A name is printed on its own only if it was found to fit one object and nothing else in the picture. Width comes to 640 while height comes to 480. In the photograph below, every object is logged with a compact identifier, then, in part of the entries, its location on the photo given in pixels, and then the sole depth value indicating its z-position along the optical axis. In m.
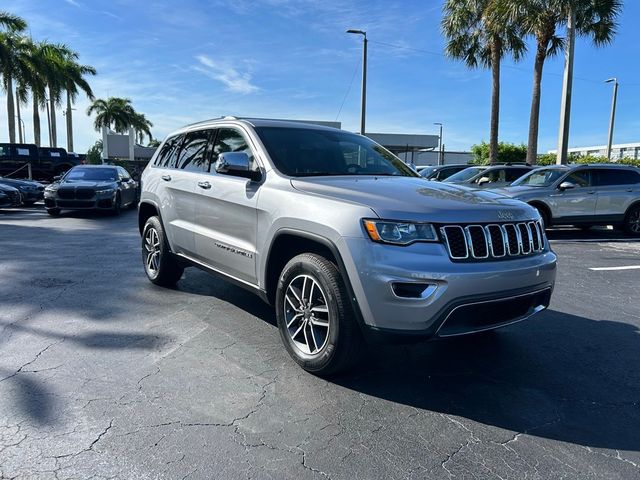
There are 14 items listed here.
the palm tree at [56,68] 37.38
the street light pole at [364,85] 22.05
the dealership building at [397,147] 45.72
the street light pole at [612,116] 30.06
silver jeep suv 3.04
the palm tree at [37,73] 35.69
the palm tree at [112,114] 63.13
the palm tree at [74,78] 41.23
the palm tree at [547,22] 18.52
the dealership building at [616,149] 65.33
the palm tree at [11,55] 33.03
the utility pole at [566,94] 15.62
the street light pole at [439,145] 41.22
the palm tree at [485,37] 20.77
